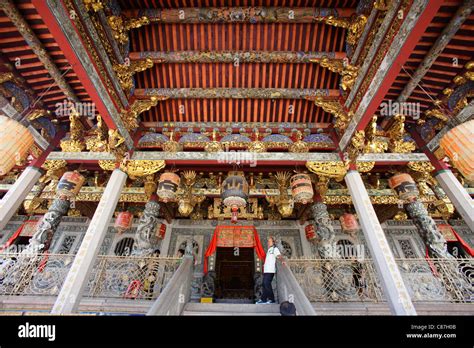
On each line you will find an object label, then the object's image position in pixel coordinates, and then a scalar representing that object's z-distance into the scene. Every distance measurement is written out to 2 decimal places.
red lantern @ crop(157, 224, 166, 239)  9.91
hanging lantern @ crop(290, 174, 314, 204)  6.53
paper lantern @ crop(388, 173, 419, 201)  6.73
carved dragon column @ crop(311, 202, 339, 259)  7.07
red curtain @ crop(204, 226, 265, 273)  9.22
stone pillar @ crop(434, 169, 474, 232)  5.47
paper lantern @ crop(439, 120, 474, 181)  4.58
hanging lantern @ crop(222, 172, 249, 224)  6.26
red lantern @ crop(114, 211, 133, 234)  9.06
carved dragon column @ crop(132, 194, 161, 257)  7.05
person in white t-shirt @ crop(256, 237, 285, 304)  6.07
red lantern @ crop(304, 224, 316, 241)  8.95
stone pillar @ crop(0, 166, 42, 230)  5.52
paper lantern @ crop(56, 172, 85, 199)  6.76
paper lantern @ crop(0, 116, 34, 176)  4.62
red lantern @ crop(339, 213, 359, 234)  8.89
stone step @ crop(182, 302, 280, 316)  5.25
